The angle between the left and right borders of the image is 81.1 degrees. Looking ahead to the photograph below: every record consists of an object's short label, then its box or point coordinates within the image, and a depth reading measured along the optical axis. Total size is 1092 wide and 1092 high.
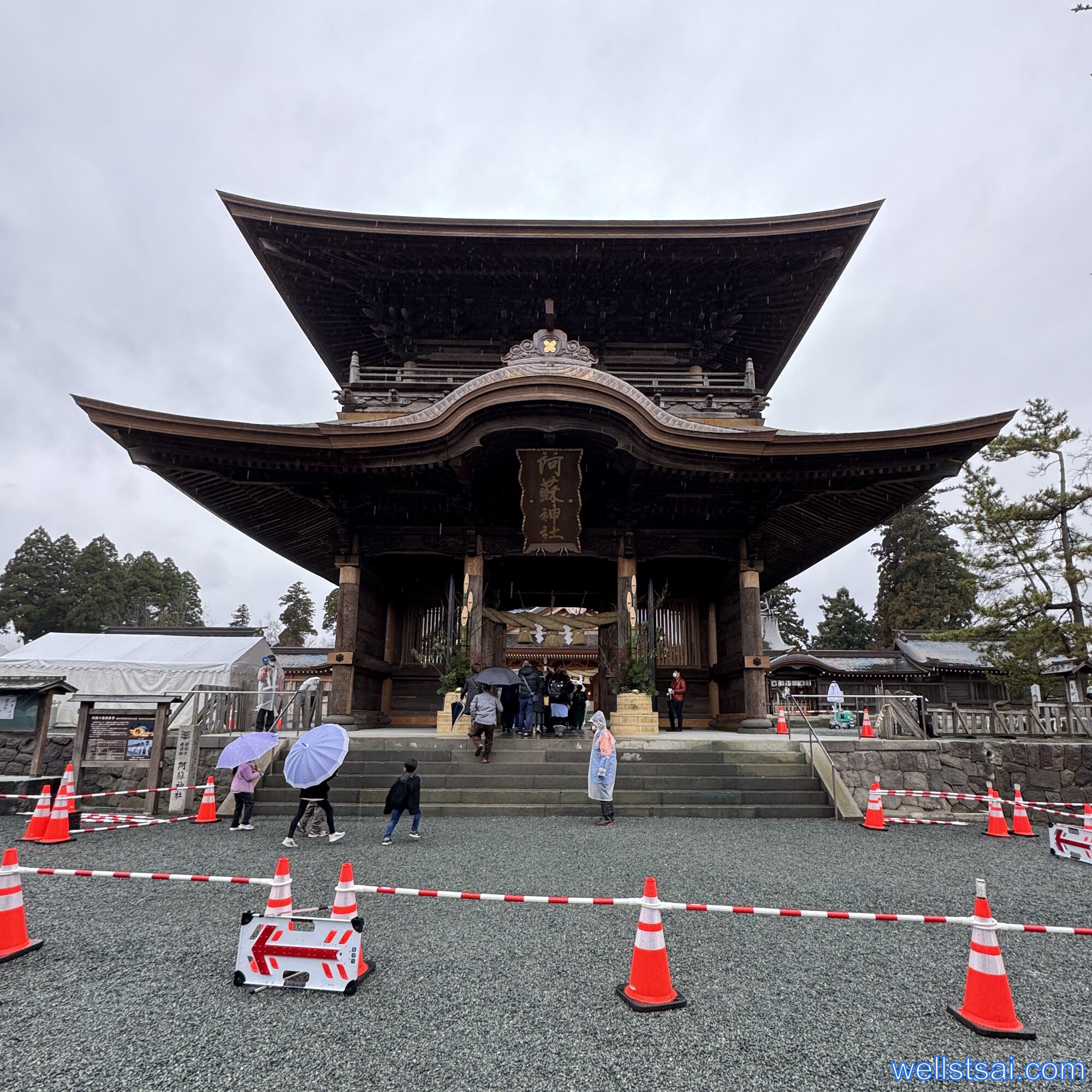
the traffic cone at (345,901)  3.65
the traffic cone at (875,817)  8.41
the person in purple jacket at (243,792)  8.05
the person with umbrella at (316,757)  6.48
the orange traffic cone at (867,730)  12.54
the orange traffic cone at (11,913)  4.11
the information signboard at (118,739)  9.48
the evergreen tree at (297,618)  50.03
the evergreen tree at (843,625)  45.50
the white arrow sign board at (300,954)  3.61
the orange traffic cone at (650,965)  3.49
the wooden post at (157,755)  9.16
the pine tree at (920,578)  36.19
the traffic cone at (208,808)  8.64
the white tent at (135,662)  20.08
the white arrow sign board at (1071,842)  6.98
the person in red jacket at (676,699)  13.55
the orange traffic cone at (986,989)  3.22
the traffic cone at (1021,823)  8.55
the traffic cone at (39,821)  7.48
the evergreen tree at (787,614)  48.09
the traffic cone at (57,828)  7.42
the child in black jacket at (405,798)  7.10
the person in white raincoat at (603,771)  8.17
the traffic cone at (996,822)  8.50
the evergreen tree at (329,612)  52.78
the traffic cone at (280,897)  3.65
